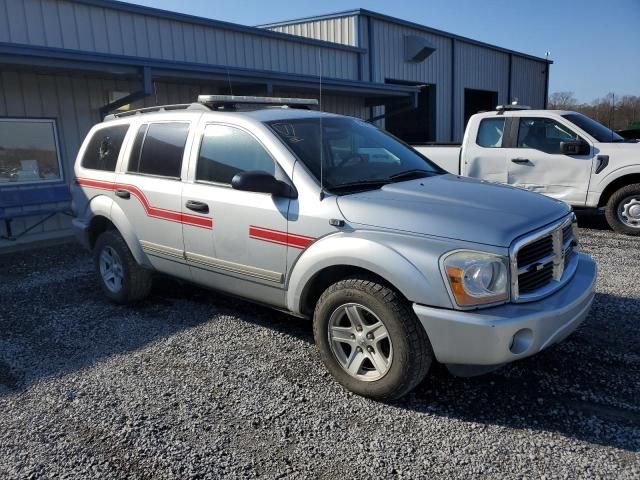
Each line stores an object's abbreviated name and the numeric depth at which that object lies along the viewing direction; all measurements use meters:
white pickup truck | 8.08
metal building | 8.41
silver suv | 3.05
